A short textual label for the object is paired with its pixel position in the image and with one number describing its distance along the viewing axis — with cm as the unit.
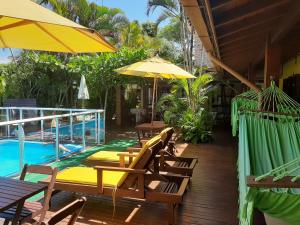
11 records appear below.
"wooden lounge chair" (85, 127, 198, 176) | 366
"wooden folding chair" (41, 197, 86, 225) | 144
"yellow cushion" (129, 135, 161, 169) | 292
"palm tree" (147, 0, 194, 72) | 882
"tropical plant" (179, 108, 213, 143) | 720
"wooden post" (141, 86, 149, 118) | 1062
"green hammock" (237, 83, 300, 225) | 266
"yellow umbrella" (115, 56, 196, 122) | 515
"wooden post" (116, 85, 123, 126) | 1026
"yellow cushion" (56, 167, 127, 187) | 310
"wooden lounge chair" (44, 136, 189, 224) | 285
